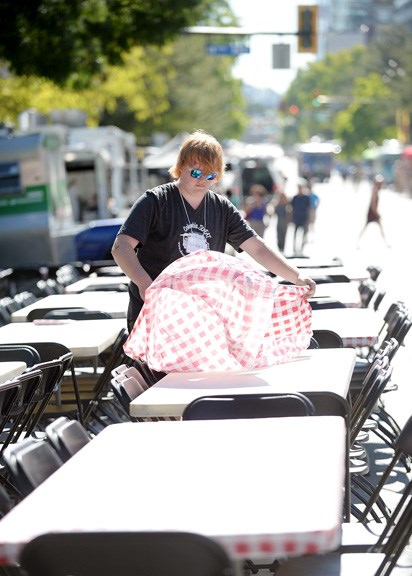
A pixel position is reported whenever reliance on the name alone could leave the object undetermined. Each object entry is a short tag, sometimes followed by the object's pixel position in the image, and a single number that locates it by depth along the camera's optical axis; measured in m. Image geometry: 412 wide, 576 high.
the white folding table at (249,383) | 7.19
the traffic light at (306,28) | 42.37
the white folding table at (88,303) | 12.81
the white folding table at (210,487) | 4.63
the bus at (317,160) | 159.94
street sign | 47.56
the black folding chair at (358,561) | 5.85
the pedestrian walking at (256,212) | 36.67
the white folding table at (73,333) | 10.11
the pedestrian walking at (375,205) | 41.21
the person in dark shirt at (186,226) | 9.12
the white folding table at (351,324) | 10.35
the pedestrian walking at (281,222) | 38.85
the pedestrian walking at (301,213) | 40.60
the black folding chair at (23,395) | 7.78
